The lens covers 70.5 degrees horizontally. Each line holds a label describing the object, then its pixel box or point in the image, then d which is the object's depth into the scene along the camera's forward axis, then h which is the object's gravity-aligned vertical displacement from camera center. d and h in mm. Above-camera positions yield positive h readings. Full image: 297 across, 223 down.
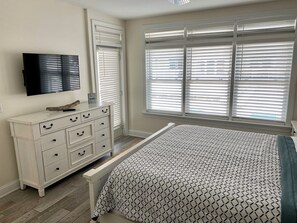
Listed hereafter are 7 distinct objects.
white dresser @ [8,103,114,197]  2412 -840
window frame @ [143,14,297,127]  3131 -221
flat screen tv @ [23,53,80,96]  2578 +36
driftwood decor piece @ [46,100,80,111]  2820 -429
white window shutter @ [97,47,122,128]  3959 -41
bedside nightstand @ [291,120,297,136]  2810 -737
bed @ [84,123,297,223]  1320 -770
